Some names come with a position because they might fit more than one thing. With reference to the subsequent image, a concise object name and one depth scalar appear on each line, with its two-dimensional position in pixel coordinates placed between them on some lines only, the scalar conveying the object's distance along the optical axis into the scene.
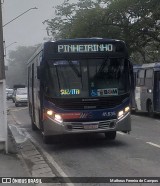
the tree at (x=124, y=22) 34.00
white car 48.12
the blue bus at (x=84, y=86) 14.23
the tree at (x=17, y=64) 156.88
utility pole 13.30
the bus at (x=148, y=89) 26.02
